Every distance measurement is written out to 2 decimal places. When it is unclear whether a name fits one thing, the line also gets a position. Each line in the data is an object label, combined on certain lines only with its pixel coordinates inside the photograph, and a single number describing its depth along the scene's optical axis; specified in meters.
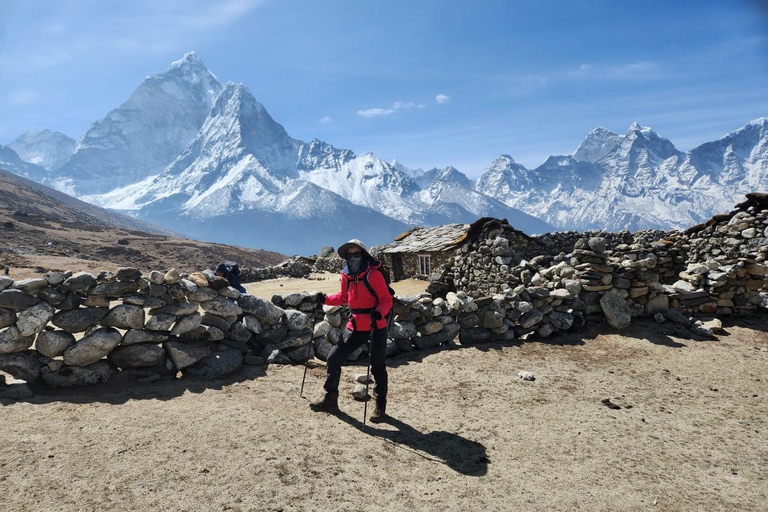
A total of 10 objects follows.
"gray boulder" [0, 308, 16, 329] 5.17
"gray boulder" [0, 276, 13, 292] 5.26
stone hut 23.98
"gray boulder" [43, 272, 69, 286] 5.50
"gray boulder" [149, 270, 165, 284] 6.05
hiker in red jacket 5.45
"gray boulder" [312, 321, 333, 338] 7.39
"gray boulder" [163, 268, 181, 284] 6.20
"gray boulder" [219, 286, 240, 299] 6.81
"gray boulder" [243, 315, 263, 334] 7.00
